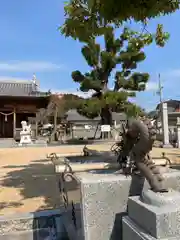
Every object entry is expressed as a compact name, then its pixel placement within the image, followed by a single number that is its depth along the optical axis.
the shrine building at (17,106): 18.02
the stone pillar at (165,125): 12.77
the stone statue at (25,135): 15.53
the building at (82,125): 25.62
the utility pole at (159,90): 20.71
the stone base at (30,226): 2.51
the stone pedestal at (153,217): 1.26
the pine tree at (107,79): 15.12
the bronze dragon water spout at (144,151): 1.57
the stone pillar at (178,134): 12.71
